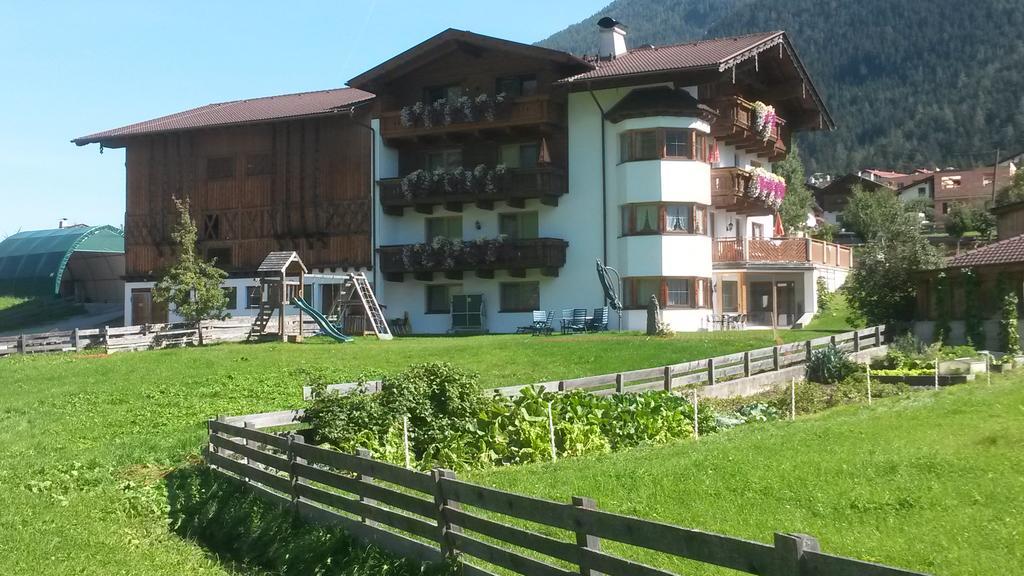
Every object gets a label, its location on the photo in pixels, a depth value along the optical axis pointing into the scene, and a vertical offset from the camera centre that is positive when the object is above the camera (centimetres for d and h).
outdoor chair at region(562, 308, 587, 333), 3703 -111
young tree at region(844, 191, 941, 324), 3275 +53
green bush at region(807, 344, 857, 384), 2516 -187
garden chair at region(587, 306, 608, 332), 3700 -105
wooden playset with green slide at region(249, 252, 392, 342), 3592 -26
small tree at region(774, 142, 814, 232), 6359 +591
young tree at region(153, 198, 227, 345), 3594 +24
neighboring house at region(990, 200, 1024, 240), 4294 +288
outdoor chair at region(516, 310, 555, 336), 3762 -121
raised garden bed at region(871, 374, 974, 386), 2248 -203
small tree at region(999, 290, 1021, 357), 2859 -103
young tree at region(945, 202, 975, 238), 7569 +488
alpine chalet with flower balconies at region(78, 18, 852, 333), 3788 +434
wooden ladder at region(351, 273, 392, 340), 3669 -51
